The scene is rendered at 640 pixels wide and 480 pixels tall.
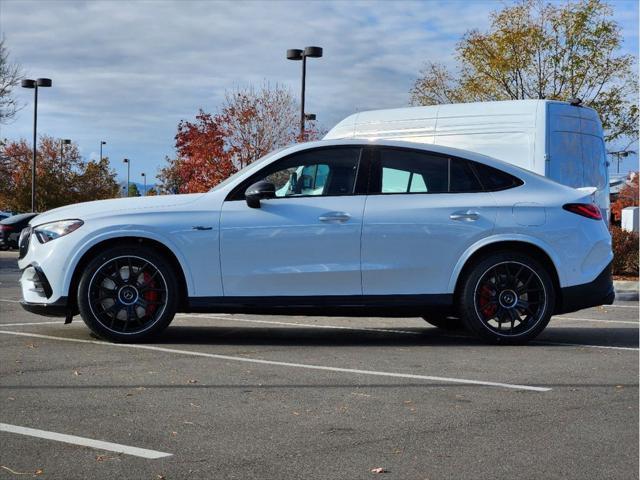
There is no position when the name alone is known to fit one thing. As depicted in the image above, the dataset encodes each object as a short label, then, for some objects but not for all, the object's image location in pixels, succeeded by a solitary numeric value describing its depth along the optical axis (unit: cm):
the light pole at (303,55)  2867
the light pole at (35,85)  4006
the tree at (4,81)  4062
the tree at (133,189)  10852
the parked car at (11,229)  3409
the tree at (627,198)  5259
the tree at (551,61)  2891
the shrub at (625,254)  2045
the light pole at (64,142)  6287
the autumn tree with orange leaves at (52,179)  5212
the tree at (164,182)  7056
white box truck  1340
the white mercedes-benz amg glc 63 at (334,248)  839
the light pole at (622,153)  2933
